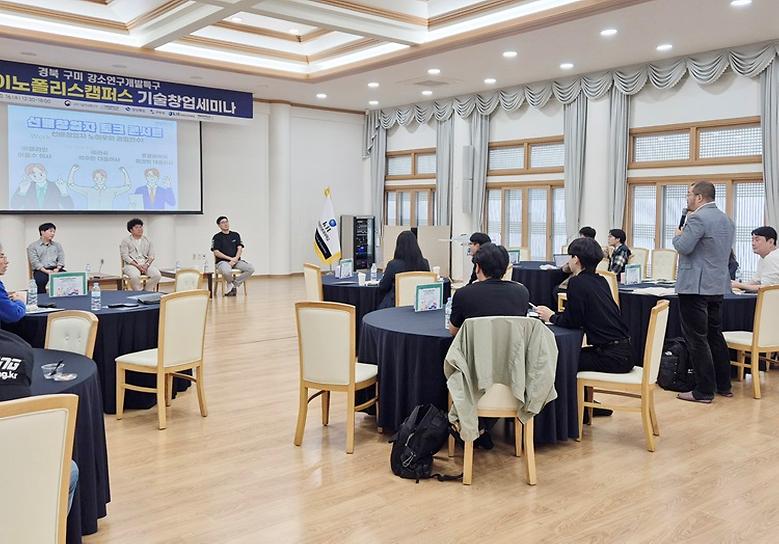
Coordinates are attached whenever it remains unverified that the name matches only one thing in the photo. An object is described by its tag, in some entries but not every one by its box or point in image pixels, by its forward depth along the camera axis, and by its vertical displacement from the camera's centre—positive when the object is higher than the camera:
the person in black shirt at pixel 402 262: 6.41 -0.28
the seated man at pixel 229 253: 11.50 -0.38
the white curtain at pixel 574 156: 11.31 +1.20
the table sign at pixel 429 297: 5.05 -0.47
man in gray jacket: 5.17 -0.31
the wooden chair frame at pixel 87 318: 3.80 -0.50
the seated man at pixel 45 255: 8.80 -0.33
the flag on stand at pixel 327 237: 14.66 -0.14
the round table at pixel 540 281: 9.04 -0.63
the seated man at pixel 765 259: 6.04 -0.22
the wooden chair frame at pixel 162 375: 4.68 -0.99
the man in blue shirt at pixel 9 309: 4.20 -0.48
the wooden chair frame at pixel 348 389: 4.17 -0.94
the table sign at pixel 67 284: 5.86 -0.46
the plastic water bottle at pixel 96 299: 5.36 -0.53
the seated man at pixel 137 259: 10.07 -0.42
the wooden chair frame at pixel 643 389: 4.21 -0.96
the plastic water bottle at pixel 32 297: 5.30 -0.51
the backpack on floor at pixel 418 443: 3.85 -1.16
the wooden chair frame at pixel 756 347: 5.46 -0.90
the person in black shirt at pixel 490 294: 3.97 -0.35
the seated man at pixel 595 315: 4.36 -0.51
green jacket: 3.69 -0.67
